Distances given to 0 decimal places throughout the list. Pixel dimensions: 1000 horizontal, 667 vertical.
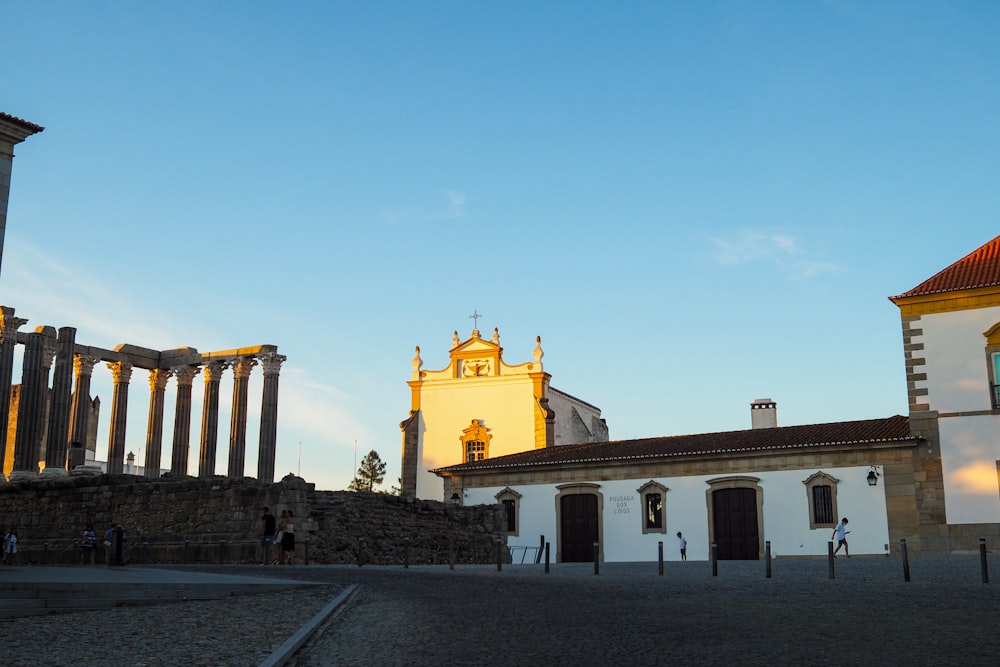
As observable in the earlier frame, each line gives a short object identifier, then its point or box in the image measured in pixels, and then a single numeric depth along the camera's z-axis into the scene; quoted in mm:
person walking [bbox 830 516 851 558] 26731
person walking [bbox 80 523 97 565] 27281
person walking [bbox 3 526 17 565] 27422
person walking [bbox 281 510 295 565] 24828
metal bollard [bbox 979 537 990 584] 14883
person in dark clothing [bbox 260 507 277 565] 24859
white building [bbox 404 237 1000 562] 28891
